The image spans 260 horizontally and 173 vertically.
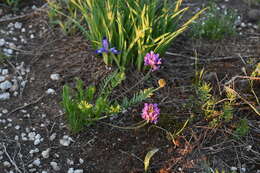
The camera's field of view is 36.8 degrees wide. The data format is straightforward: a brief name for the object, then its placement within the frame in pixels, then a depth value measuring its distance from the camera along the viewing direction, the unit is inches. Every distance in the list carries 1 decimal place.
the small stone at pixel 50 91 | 94.2
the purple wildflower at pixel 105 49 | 89.8
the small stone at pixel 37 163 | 80.0
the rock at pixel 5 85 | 94.3
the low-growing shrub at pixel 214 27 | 110.0
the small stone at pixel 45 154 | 81.4
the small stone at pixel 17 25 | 114.6
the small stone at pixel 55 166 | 79.5
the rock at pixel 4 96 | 92.8
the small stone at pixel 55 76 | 96.9
